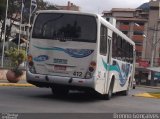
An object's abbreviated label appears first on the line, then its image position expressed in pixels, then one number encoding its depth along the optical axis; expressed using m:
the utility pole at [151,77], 78.21
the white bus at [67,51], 18.39
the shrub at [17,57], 30.16
